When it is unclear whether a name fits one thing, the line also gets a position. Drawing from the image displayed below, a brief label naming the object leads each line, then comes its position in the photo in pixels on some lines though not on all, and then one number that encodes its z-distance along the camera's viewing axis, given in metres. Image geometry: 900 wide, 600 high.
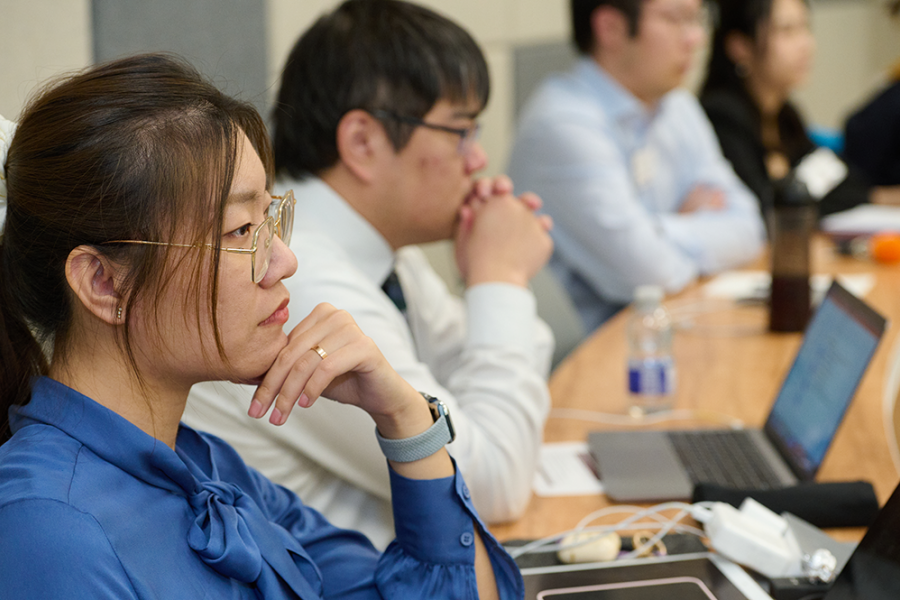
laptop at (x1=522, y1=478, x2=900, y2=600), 3.04
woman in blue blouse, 2.82
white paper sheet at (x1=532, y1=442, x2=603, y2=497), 3.28
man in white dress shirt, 3.20
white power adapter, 3.06
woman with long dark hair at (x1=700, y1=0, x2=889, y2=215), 5.73
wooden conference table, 3.26
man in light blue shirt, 4.21
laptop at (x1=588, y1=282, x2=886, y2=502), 3.25
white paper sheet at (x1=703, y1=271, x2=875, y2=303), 4.11
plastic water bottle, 3.51
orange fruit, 4.35
